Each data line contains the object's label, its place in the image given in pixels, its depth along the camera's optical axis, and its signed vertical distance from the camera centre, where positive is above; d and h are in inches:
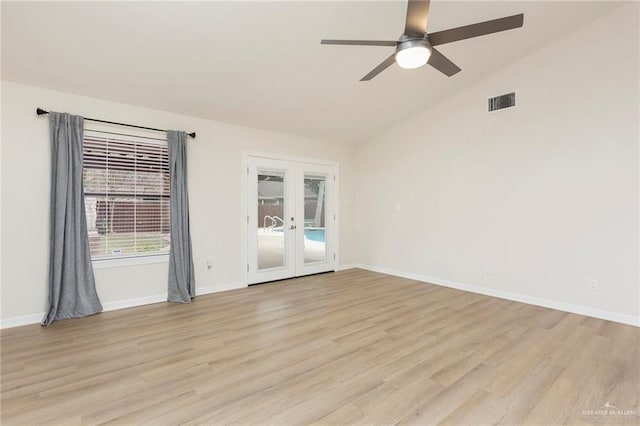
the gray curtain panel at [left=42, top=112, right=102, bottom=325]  135.8 -8.5
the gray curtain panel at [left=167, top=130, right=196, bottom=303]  166.1 -4.7
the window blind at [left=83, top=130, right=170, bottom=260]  149.6 +8.4
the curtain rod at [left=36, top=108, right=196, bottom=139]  133.3 +42.9
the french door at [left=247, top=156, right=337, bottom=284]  204.7 -5.5
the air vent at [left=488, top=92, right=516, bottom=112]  171.2 +61.0
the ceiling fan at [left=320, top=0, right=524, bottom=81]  81.8 +50.4
